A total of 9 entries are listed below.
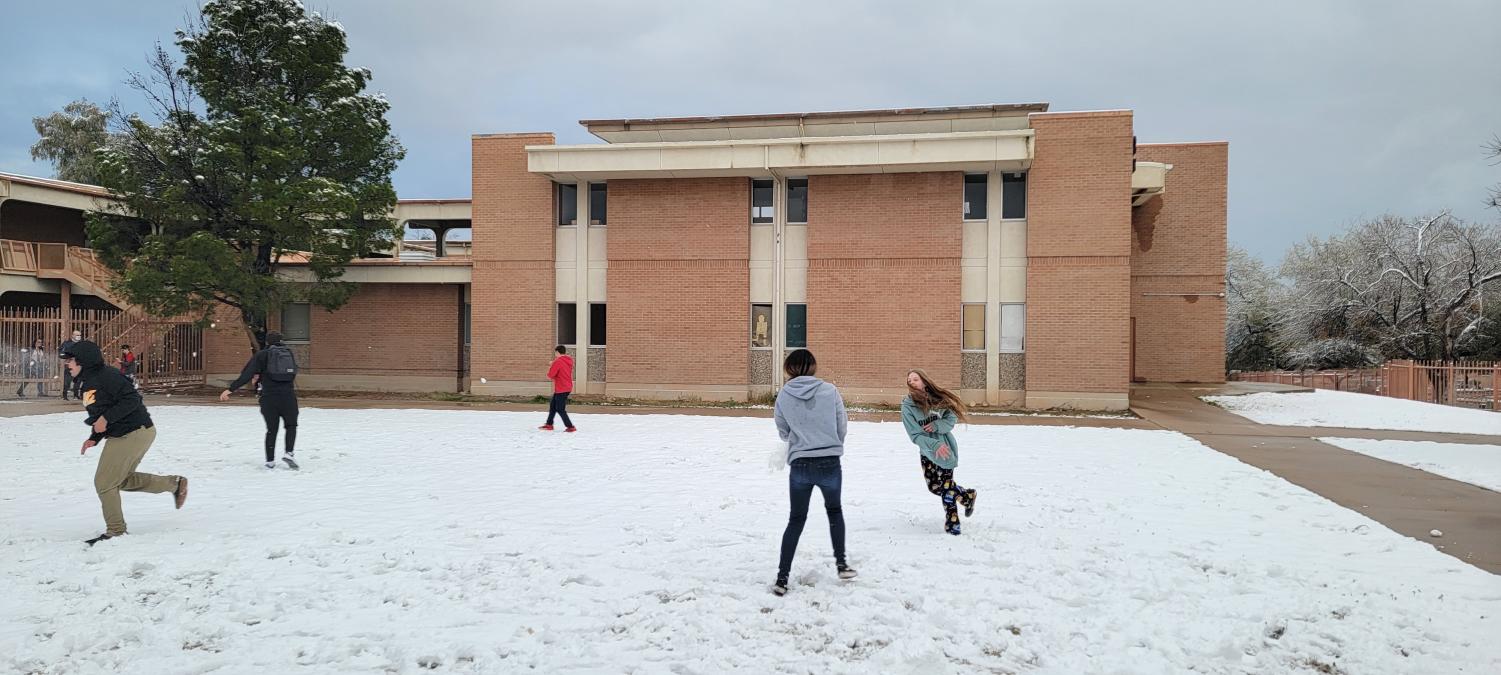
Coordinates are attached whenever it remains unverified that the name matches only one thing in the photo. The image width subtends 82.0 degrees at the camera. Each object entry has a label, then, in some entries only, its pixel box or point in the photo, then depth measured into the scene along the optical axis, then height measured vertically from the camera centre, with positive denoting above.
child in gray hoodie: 6.16 -0.81
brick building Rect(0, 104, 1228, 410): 21.75 +1.86
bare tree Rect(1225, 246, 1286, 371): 45.00 +0.42
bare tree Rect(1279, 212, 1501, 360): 34.34 +1.93
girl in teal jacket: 7.84 -0.85
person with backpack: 11.31 -0.77
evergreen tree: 22.08 +4.13
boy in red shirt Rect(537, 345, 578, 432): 15.74 -0.89
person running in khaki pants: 7.53 -0.86
